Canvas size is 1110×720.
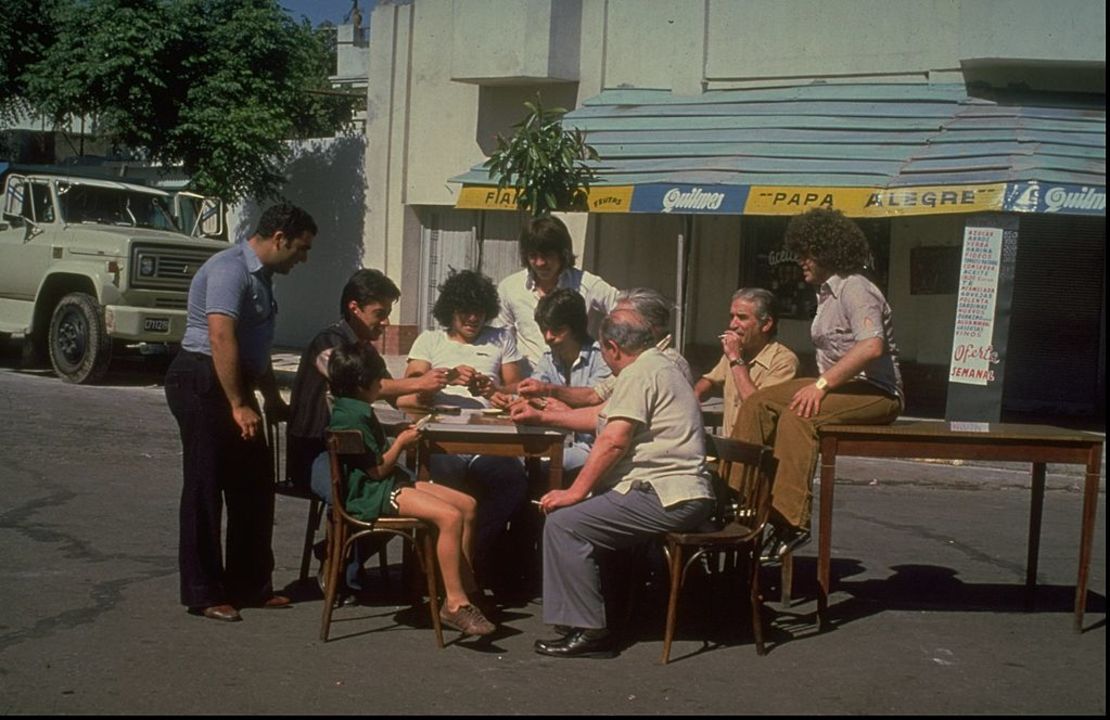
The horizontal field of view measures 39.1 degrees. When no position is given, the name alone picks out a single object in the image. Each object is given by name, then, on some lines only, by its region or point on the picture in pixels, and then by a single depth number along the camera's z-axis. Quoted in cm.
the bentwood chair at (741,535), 634
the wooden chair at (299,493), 730
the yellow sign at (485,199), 1795
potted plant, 1534
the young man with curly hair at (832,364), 691
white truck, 1728
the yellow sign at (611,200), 1712
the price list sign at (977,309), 1476
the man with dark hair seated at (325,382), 711
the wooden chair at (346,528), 649
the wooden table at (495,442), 682
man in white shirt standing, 830
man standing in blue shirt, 677
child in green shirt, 657
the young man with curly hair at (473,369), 732
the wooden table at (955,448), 681
